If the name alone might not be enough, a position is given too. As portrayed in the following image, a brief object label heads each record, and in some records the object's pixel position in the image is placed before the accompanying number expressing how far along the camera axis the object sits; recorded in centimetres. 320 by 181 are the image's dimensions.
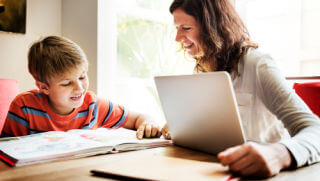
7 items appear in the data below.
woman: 79
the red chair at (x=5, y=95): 182
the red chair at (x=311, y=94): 150
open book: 78
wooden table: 60
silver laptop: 69
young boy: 130
